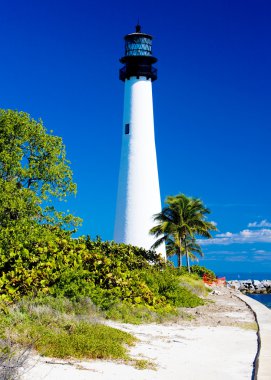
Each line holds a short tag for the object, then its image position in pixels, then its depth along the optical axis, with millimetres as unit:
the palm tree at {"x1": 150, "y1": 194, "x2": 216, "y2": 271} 36906
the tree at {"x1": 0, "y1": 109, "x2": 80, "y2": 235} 23922
